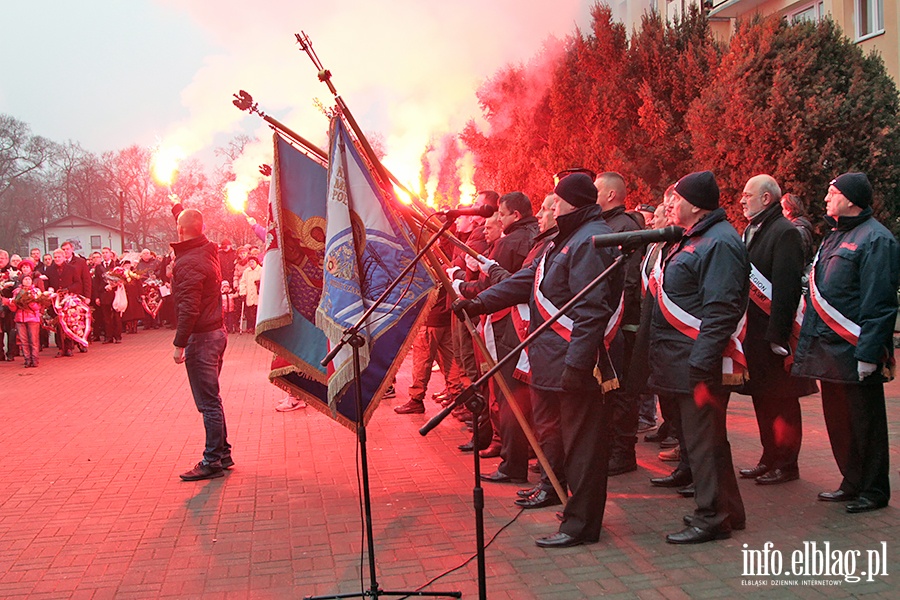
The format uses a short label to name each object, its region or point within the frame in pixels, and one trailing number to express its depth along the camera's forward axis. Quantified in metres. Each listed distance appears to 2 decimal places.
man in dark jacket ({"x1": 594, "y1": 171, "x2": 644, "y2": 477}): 6.87
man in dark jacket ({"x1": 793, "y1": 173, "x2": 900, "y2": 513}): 5.49
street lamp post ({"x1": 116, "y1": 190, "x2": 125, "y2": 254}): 43.36
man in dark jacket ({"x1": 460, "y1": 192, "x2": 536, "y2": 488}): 6.63
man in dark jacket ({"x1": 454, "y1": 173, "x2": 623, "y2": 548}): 5.00
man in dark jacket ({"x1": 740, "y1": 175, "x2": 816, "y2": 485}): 6.14
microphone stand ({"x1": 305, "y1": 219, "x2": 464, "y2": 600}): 4.32
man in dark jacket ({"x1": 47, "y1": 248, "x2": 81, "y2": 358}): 18.19
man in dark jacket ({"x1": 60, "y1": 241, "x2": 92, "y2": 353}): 18.38
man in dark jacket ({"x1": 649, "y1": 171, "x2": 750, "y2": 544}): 5.00
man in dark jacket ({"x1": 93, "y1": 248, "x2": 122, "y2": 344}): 19.41
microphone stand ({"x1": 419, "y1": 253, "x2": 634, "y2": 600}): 3.68
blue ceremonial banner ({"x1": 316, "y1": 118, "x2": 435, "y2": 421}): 6.04
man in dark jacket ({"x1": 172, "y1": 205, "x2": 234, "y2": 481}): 6.94
